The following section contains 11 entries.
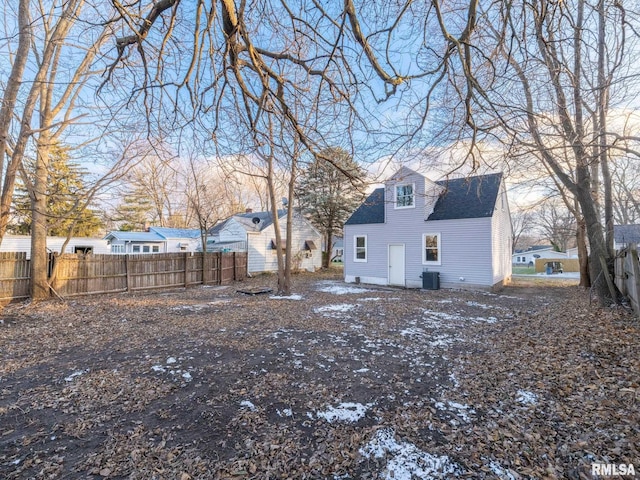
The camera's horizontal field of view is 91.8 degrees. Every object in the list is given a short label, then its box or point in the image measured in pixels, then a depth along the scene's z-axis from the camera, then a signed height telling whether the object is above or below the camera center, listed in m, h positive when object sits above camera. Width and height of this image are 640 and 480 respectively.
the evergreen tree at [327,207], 21.77 +3.33
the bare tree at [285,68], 2.90 +2.02
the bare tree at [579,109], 3.32 +2.40
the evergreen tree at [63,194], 8.43 +1.74
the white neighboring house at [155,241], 19.88 +0.92
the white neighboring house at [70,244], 16.30 +0.64
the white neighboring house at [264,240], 18.94 +0.87
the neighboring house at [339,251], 33.50 +0.18
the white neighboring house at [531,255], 34.90 -0.58
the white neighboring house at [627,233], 25.31 +1.44
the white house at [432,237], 11.80 +0.61
